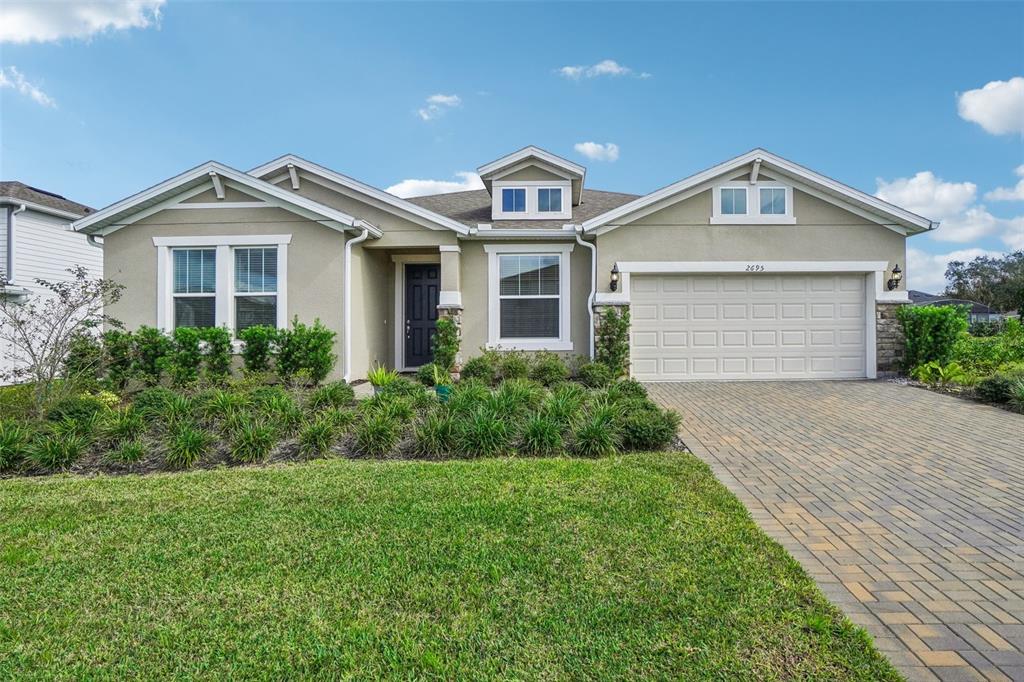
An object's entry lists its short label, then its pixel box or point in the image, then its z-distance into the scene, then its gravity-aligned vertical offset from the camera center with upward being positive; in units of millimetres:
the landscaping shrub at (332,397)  7441 -823
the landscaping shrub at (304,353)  9773 -250
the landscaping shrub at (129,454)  5586 -1220
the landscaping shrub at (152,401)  6828 -844
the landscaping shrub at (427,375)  10000 -676
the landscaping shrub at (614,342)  11203 -34
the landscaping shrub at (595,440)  5730 -1088
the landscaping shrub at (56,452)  5527 -1198
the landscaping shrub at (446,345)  11055 -107
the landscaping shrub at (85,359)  8789 -354
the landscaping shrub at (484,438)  5824 -1092
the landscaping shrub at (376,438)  5930 -1108
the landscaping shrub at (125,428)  6098 -1037
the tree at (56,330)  7535 +136
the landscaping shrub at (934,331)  10742 +214
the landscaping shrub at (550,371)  10595 -633
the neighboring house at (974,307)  38012 +2727
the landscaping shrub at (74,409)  6613 -897
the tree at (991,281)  43906 +5482
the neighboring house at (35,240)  15570 +3111
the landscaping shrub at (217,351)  9898 -223
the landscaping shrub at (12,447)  5508 -1141
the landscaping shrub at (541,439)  5812 -1094
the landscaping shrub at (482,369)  10656 -595
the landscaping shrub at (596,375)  10328 -698
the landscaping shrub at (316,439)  5875 -1113
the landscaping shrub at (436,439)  5895 -1110
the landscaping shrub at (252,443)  5711 -1141
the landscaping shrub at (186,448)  5551 -1158
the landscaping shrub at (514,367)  10906 -560
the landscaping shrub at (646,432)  5898 -1028
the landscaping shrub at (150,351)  9797 -222
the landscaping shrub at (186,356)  9711 -313
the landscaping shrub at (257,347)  9875 -143
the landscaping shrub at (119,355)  9742 -297
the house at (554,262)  10516 +1661
